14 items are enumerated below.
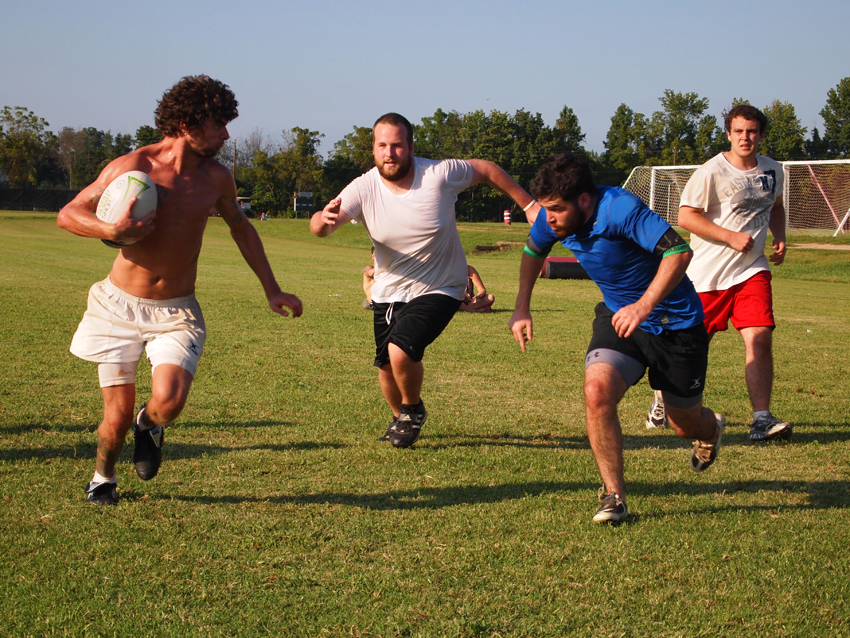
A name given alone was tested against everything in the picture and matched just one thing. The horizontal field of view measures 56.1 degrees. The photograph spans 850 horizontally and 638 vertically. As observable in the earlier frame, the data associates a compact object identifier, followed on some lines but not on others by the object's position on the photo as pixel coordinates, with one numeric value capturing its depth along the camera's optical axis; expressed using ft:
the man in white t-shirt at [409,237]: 18.02
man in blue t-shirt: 13.16
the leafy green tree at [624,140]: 248.52
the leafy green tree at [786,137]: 207.41
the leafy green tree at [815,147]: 221.66
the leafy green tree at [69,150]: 325.01
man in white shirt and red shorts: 20.39
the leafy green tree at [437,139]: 277.03
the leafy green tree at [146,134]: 261.03
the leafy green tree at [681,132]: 234.38
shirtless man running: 13.84
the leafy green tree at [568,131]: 283.18
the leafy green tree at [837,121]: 223.51
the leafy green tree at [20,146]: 220.64
